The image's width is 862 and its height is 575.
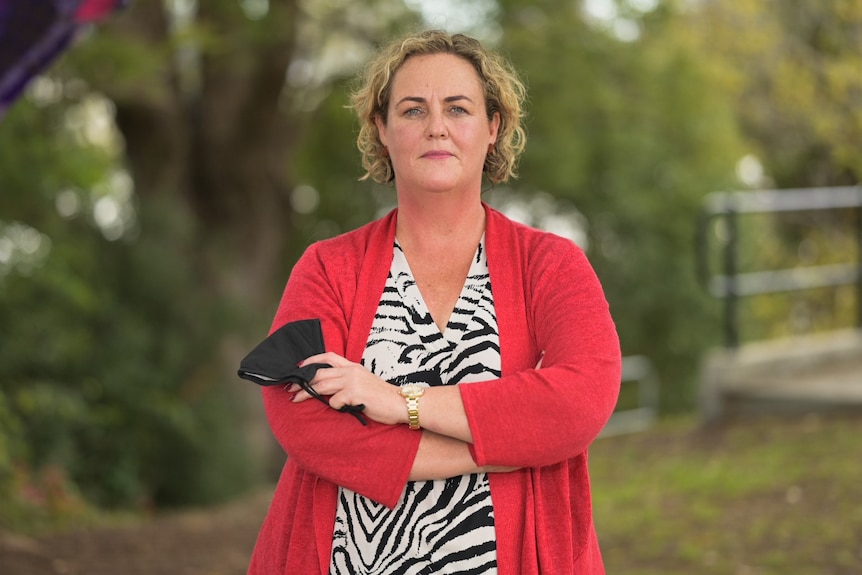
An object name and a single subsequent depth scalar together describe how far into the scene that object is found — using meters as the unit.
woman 4.27
